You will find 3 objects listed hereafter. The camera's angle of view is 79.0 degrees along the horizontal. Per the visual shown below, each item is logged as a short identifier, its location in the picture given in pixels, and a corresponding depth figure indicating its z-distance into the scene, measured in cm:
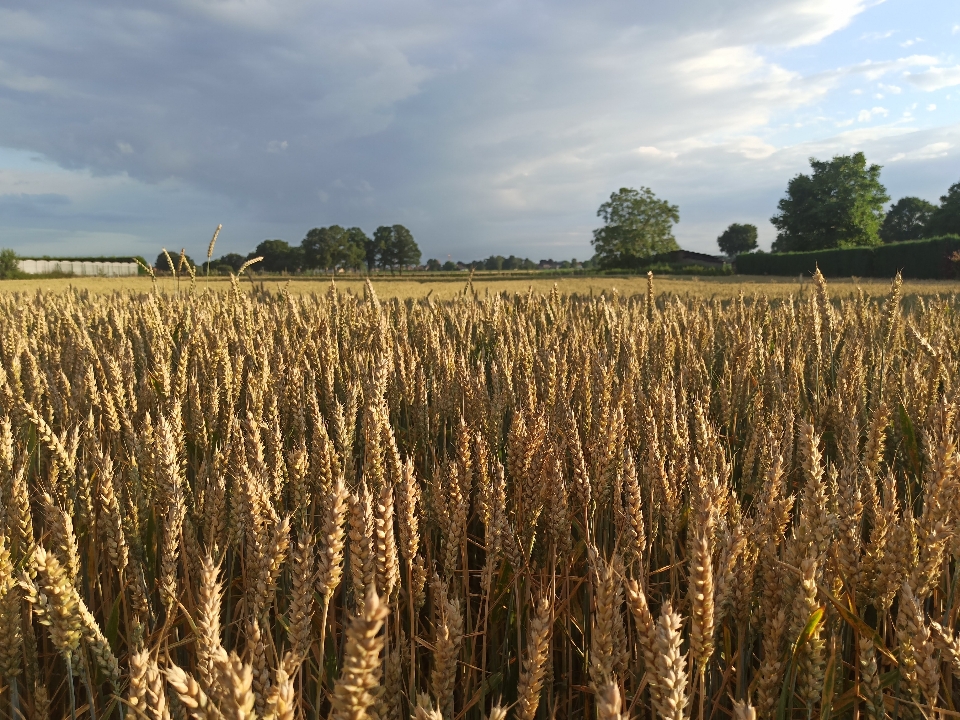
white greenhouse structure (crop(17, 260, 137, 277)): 4774
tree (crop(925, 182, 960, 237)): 4666
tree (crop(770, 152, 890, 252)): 4903
